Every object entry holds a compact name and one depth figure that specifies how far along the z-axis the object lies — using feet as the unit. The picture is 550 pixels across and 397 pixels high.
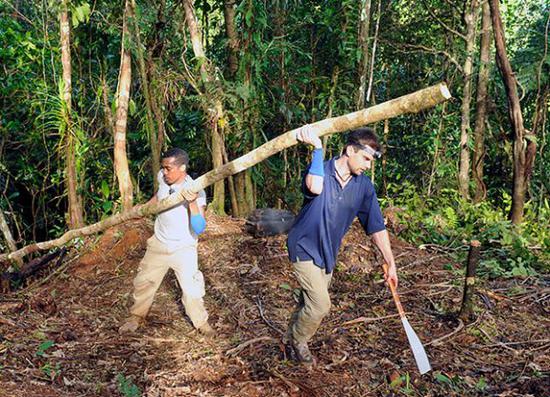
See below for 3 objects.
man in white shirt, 14.12
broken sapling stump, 15.44
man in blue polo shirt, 11.70
